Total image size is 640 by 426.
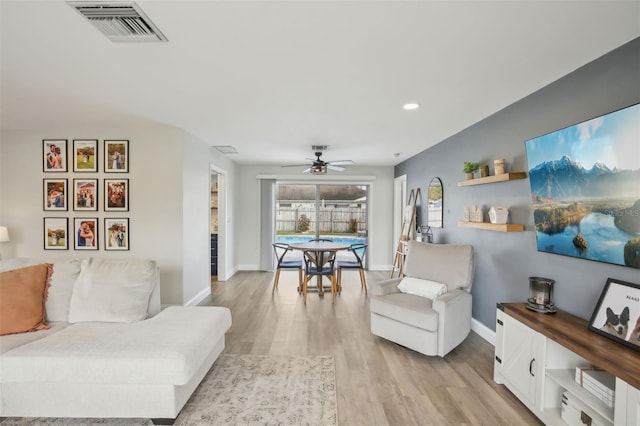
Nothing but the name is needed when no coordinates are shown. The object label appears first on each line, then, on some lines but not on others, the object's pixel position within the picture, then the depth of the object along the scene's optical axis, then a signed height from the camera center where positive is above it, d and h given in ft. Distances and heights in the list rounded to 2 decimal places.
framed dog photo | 5.43 -1.96
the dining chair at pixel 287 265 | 16.05 -2.93
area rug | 6.52 -4.51
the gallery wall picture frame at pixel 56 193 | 12.75 +0.70
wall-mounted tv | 5.65 +0.47
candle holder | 7.31 -2.11
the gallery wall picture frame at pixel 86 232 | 12.71 -0.93
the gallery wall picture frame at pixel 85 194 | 12.66 +0.66
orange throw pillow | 7.40 -2.27
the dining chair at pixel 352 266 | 16.21 -2.99
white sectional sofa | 6.14 -3.26
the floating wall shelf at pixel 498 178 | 8.91 +1.01
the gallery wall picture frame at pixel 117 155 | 12.60 +2.27
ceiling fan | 15.67 +2.27
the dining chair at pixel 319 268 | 15.09 -2.98
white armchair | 9.09 -3.03
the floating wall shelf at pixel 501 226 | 8.91 -0.50
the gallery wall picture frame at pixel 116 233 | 12.66 -0.97
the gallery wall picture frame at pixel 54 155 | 12.77 +2.30
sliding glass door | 23.21 -0.16
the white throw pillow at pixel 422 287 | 10.20 -2.69
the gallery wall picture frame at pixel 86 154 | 12.67 +2.33
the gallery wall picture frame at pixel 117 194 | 12.63 +0.66
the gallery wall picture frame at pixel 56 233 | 12.78 -0.98
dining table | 15.24 -1.95
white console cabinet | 4.80 -3.10
